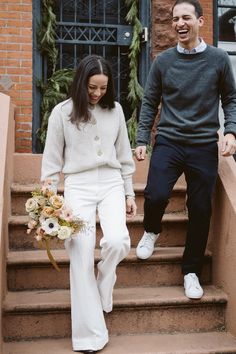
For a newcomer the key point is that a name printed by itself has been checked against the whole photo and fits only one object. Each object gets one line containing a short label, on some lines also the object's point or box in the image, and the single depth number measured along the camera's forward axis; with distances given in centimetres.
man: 404
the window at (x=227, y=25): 688
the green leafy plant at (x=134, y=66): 638
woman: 353
